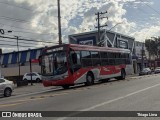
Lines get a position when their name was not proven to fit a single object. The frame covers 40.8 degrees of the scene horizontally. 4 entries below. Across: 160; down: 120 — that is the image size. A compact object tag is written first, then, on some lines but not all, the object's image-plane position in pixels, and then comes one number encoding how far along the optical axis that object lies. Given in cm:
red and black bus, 1555
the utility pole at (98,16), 3795
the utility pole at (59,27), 2341
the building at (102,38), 4395
